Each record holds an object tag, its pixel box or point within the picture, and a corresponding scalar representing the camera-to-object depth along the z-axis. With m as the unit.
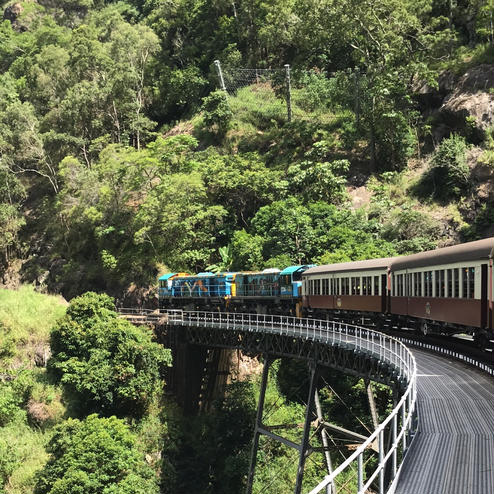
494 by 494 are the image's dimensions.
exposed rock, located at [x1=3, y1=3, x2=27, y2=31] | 99.75
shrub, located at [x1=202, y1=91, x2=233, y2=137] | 56.87
